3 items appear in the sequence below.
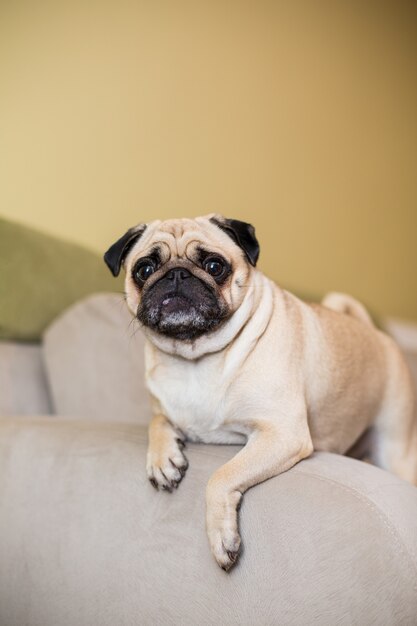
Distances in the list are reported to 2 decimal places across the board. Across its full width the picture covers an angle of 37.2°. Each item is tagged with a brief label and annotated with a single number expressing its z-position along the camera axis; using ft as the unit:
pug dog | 4.51
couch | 3.37
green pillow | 6.81
